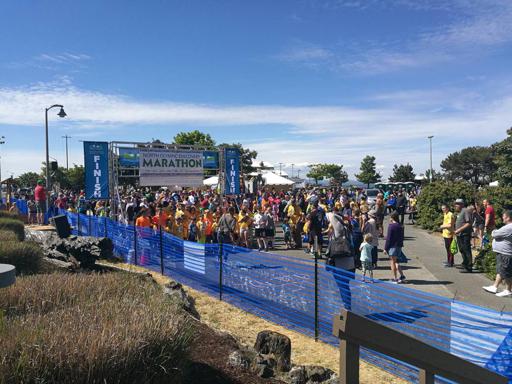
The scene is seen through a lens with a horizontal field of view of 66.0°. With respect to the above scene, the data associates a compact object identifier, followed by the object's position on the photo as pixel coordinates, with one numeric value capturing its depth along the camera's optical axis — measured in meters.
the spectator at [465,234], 10.18
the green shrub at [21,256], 6.62
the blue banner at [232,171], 18.36
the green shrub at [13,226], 10.41
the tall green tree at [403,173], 71.25
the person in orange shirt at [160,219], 12.48
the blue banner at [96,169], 14.09
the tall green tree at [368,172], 82.19
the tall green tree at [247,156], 57.08
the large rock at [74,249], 9.02
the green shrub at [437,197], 18.39
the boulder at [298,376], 4.11
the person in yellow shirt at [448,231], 10.72
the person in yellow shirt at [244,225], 13.65
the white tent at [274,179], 33.72
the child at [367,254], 8.77
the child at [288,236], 14.88
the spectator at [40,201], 18.66
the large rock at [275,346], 4.66
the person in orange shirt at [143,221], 11.91
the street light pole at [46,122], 21.17
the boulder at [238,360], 4.08
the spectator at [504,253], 7.68
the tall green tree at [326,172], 85.81
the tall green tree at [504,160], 22.91
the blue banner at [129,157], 15.14
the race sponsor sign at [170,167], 15.59
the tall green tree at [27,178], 80.56
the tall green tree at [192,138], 58.50
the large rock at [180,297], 6.00
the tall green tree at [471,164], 73.69
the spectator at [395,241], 9.26
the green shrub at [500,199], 15.26
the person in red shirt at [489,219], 12.59
